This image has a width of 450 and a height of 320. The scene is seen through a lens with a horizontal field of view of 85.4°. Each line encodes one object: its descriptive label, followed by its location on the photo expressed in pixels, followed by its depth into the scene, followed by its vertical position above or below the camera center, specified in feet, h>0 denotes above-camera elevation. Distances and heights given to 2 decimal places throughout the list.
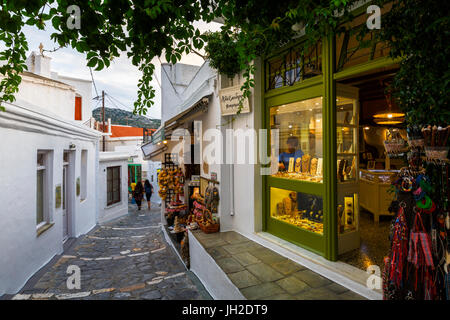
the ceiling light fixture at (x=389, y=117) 19.69 +3.69
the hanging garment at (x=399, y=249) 7.27 -2.65
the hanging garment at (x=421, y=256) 6.81 -2.69
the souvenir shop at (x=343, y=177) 6.96 -0.67
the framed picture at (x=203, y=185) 20.86 -1.94
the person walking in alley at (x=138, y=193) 52.54 -6.50
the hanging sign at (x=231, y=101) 15.79 +4.23
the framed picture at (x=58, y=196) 23.35 -3.11
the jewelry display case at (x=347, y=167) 12.19 -0.31
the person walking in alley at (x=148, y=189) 53.21 -5.67
